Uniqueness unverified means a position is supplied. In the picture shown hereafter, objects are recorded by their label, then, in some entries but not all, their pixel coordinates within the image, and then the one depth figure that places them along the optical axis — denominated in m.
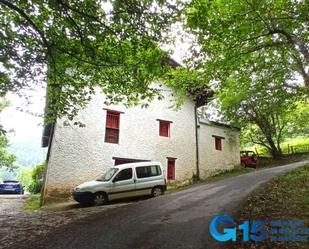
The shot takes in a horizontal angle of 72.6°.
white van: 9.82
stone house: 11.90
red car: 19.52
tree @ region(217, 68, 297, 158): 9.22
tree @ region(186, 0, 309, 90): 6.60
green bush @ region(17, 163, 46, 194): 18.71
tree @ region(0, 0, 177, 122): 6.01
